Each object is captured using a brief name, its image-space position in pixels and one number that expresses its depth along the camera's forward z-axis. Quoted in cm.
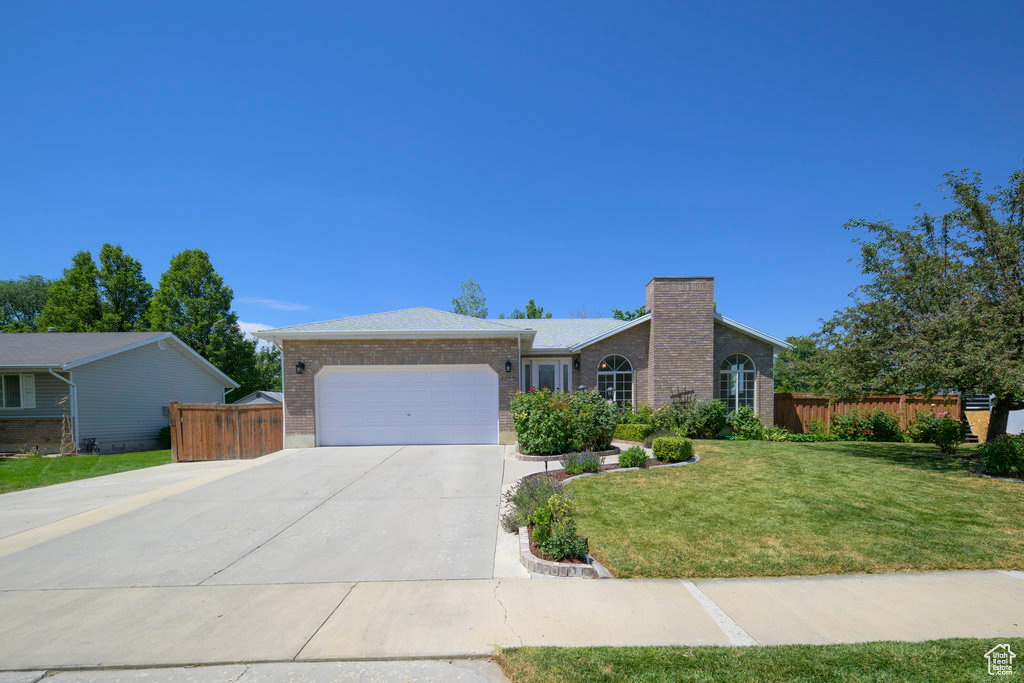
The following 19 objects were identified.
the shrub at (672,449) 1022
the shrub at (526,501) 611
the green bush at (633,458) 957
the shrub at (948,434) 1194
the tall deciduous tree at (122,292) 3008
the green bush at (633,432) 1351
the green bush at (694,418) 1462
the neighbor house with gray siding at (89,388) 1658
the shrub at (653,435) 1234
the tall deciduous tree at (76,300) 2934
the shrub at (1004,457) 888
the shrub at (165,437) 2062
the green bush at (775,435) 1506
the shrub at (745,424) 1523
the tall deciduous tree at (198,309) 2895
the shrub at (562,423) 1082
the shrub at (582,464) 907
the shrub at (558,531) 505
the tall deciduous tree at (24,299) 3894
